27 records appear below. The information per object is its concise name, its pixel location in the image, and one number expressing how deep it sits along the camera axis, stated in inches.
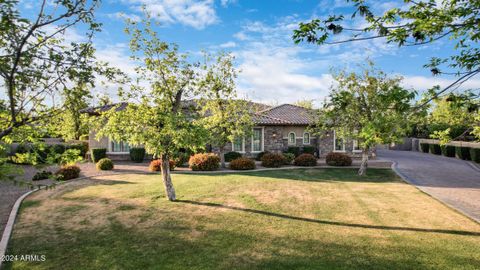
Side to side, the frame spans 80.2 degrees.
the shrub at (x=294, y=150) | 1032.8
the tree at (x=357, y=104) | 684.8
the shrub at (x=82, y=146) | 991.9
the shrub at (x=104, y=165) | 767.1
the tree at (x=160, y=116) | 410.9
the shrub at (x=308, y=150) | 1055.7
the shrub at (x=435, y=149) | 1251.7
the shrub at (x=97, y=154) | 892.0
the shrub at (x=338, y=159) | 868.6
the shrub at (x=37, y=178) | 607.9
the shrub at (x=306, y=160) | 863.7
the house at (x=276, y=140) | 954.1
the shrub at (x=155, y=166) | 759.1
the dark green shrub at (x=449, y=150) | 1144.3
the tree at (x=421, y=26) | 210.4
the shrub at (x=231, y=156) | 932.6
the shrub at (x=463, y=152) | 1032.2
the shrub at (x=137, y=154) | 930.7
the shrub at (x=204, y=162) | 766.5
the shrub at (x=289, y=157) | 907.4
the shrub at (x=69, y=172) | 648.9
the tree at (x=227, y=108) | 749.9
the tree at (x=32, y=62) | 173.2
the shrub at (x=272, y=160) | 847.1
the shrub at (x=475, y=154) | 953.4
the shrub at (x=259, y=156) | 1000.9
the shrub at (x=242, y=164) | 789.2
